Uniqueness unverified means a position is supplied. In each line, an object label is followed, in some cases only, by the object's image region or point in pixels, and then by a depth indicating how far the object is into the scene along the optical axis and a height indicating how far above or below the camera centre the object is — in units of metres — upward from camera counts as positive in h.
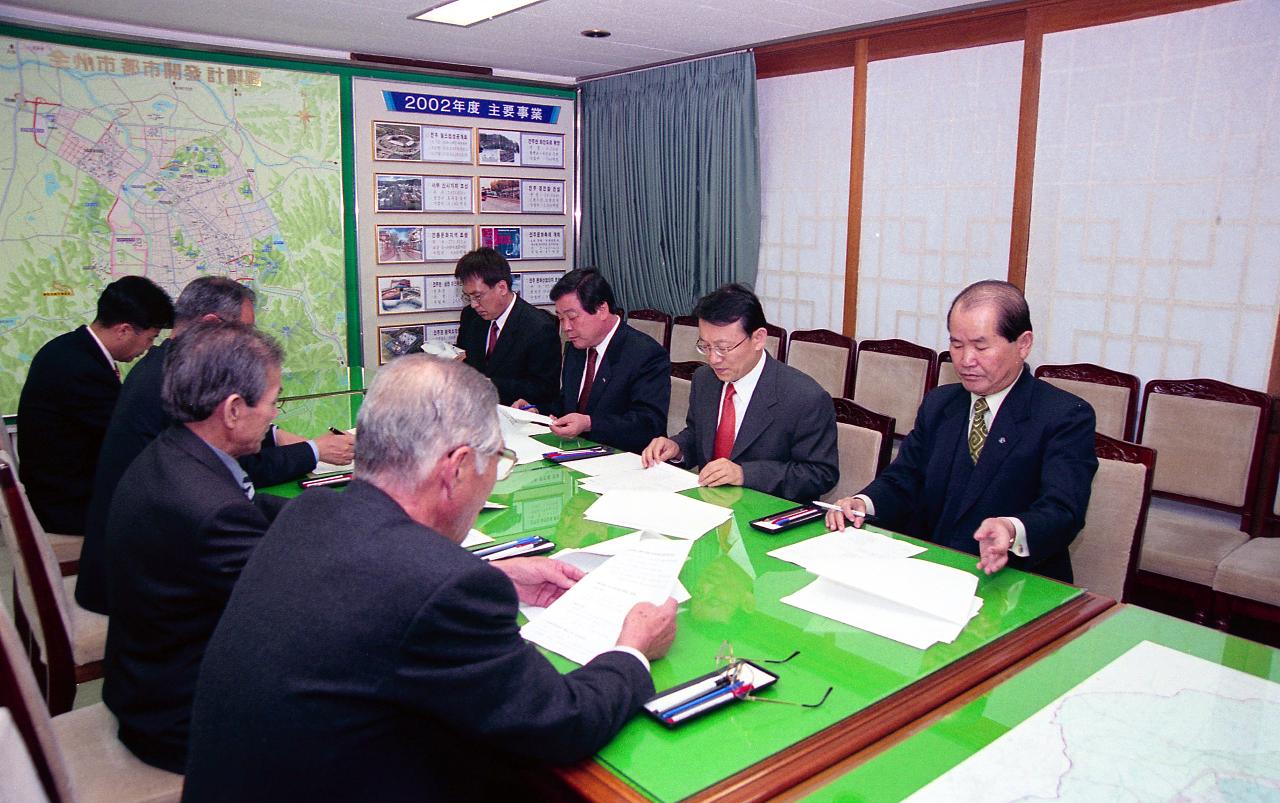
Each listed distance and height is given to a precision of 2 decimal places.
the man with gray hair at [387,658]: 1.10 -0.52
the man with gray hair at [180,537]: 1.63 -0.53
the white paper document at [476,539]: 2.03 -0.66
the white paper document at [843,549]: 1.95 -0.66
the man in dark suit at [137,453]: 2.34 -0.59
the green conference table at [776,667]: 1.20 -0.69
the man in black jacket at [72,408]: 3.10 -0.55
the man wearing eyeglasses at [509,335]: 4.46 -0.39
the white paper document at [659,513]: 2.14 -0.65
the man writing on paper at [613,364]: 3.54 -0.43
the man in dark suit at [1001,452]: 2.14 -0.49
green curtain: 5.30 +0.54
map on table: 1.18 -0.70
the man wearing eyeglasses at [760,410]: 2.71 -0.48
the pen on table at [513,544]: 1.94 -0.65
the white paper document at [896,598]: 1.60 -0.65
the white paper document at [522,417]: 3.32 -0.61
